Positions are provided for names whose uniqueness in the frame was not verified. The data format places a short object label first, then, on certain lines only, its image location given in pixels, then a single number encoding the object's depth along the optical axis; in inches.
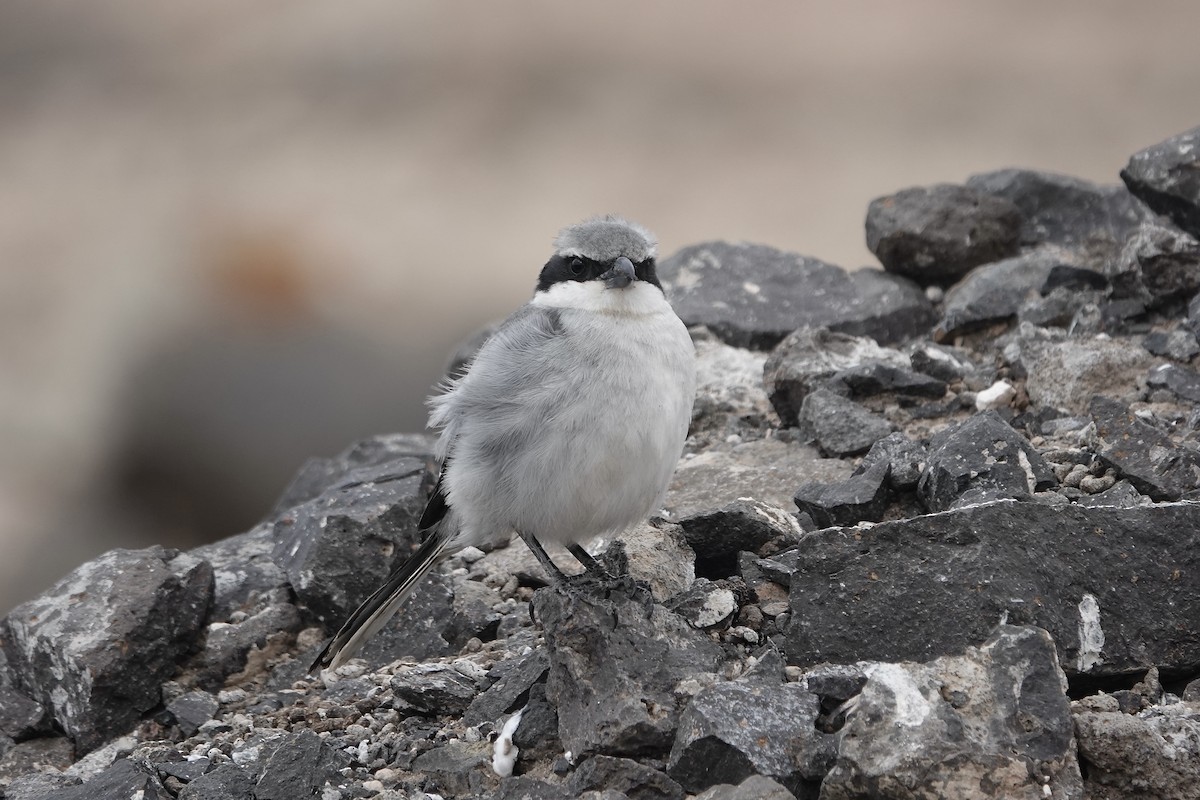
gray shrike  353.4
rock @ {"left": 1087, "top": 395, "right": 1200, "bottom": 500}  354.6
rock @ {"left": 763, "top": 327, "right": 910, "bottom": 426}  480.5
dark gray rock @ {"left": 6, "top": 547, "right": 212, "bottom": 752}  401.1
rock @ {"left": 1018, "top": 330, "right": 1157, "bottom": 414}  437.7
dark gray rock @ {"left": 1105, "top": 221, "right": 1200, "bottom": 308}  470.9
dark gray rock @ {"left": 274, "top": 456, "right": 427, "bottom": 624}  427.8
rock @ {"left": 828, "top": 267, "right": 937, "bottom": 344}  547.5
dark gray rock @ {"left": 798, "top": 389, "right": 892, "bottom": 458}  443.2
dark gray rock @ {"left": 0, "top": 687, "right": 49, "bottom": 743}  409.4
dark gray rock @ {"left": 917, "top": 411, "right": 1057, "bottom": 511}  355.3
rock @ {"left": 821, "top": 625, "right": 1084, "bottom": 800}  247.3
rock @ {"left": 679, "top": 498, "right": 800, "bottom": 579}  378.9
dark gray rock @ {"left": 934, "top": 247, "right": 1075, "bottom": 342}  521.0
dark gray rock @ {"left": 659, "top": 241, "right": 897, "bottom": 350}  554.3
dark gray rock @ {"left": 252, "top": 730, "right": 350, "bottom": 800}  313.1
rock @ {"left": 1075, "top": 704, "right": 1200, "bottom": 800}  255.6
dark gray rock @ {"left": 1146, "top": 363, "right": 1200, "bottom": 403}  421.1
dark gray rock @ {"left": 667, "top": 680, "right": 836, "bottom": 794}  263.6
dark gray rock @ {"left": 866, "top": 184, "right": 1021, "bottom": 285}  573.6
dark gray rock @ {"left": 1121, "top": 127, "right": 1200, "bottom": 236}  480.4
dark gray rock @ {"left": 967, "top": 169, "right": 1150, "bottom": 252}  577.6
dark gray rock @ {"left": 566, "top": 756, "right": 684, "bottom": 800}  271.7
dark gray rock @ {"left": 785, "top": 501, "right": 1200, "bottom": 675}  293.1
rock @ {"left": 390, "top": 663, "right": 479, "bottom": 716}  350.9
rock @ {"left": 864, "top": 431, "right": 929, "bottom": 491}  378.9
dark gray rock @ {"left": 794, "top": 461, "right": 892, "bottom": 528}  371.6
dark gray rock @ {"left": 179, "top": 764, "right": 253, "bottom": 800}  318.0
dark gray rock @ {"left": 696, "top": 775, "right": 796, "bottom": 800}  249.3
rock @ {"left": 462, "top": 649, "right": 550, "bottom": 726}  334.6
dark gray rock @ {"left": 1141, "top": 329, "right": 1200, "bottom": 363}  445.7
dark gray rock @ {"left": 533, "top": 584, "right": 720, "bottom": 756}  289.4
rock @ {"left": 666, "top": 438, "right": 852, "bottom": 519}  433.1
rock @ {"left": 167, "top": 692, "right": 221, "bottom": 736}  393.4
